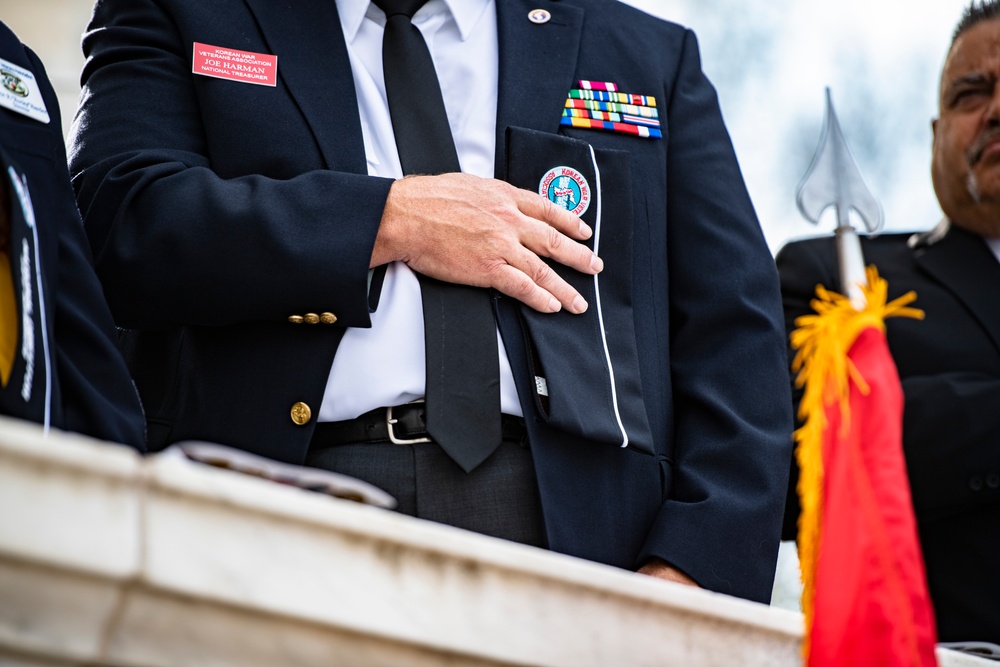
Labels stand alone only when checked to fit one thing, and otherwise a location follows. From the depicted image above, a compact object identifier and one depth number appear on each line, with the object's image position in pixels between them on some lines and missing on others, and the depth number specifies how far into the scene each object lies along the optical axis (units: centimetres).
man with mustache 364
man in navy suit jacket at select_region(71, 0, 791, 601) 329
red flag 299
